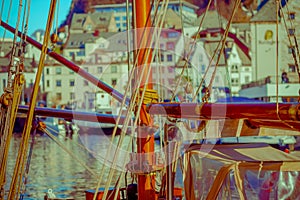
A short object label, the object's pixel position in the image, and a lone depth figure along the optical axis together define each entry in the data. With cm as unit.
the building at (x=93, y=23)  9181
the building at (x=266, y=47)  5106
